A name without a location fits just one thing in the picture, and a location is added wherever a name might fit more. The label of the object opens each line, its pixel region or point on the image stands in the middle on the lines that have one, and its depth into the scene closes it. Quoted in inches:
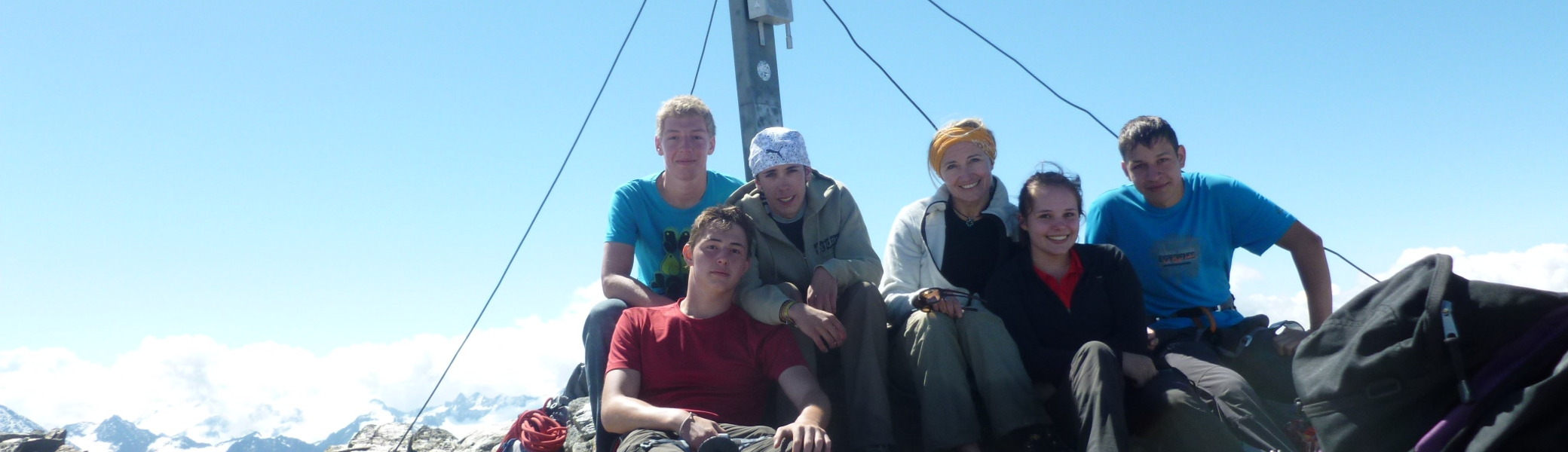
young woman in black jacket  134.0
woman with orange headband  143.1
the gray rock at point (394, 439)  257.3
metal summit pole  230.7
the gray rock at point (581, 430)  177.8
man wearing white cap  148.3
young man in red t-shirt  144.9
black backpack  86.5
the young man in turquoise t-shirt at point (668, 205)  185.3
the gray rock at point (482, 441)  238.7
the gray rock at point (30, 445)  277.7
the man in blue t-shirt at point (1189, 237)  171.0
